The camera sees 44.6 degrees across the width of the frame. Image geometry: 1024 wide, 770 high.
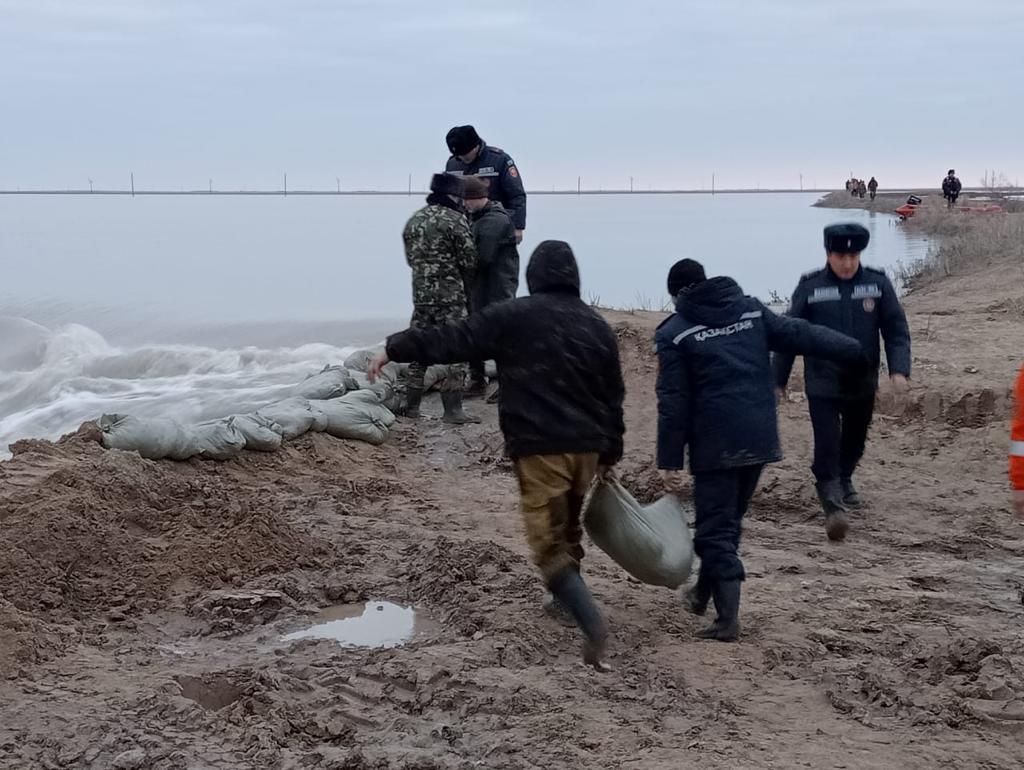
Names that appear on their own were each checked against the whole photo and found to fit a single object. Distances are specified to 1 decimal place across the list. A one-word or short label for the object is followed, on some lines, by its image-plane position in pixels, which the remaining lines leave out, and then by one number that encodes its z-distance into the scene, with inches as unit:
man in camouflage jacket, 356.2
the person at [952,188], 1722.4
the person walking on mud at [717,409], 195.8
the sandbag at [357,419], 353.7
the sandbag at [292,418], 342.0
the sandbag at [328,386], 384.2
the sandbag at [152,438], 307.1
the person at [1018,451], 168.6
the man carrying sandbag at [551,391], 182.5
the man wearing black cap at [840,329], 254.7
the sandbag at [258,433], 328.5
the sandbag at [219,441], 319.0
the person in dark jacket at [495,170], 377.1
